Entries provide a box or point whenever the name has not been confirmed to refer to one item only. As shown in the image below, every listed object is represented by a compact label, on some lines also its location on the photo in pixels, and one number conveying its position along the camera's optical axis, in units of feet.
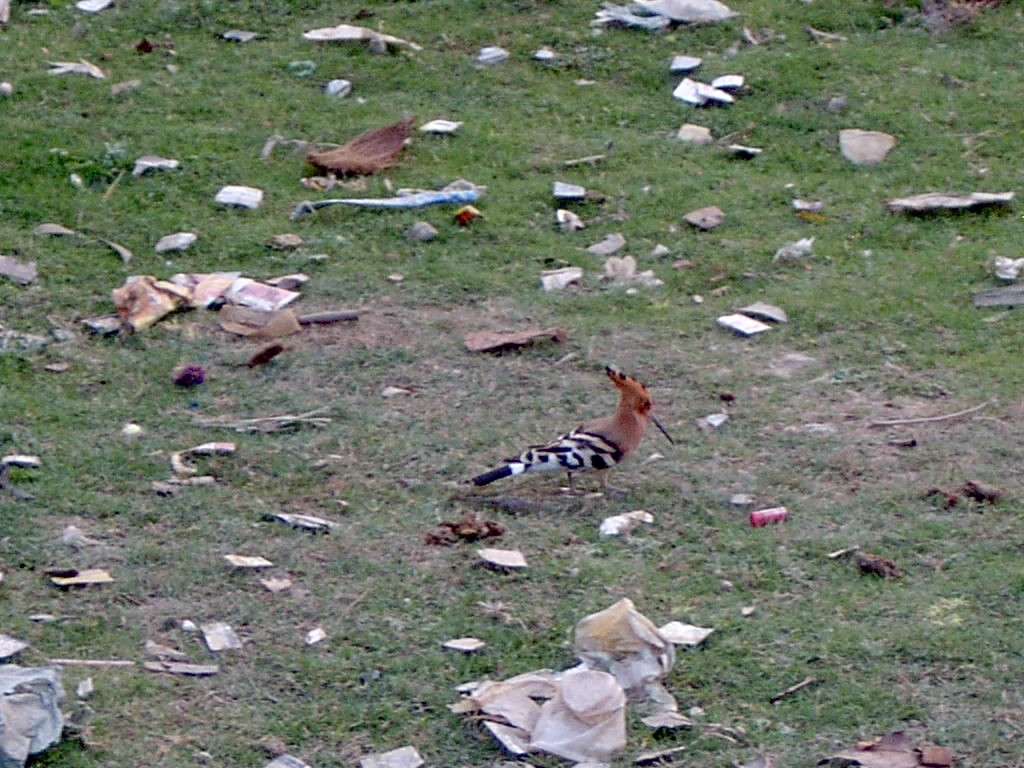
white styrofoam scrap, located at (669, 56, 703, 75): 69.72
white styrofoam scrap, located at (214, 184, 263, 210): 59.82
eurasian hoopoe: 40.27
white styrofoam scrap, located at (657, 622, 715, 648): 33.58
